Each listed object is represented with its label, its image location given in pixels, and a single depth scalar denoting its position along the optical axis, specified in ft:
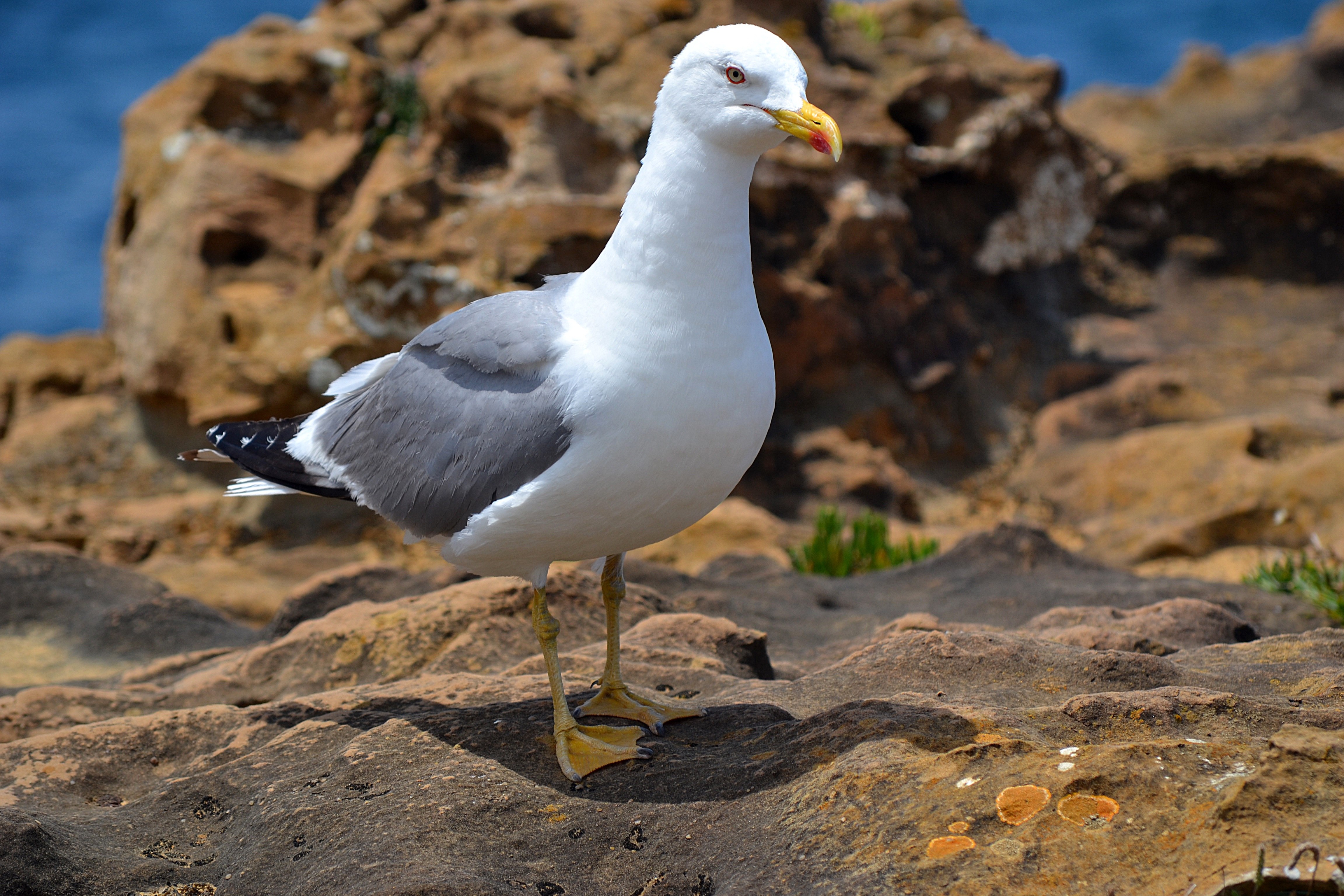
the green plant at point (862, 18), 42.55
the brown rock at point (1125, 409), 38.09
